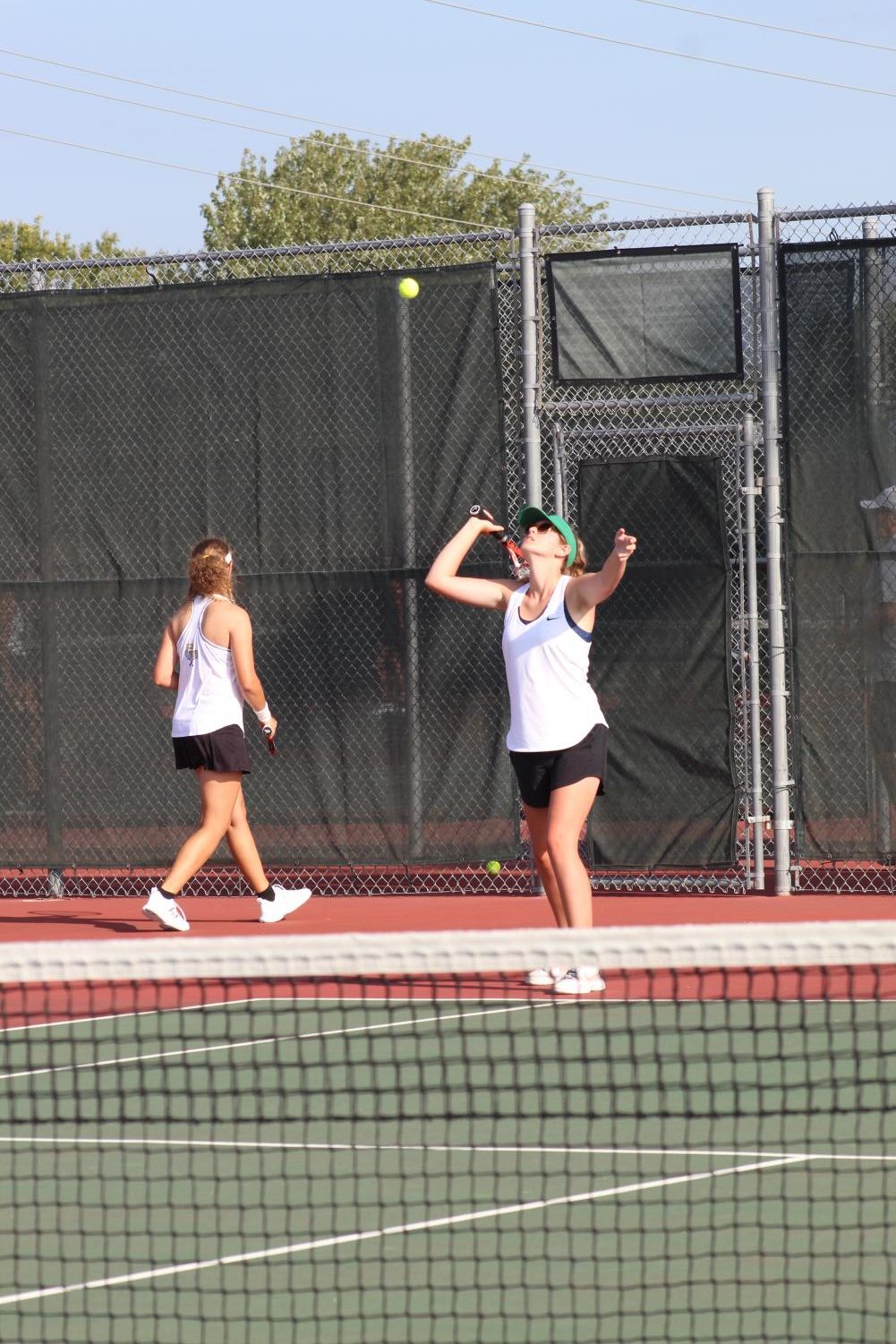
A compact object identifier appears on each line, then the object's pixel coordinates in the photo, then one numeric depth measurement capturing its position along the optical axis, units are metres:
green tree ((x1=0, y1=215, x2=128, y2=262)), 73.94
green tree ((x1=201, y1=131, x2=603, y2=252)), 80.84
